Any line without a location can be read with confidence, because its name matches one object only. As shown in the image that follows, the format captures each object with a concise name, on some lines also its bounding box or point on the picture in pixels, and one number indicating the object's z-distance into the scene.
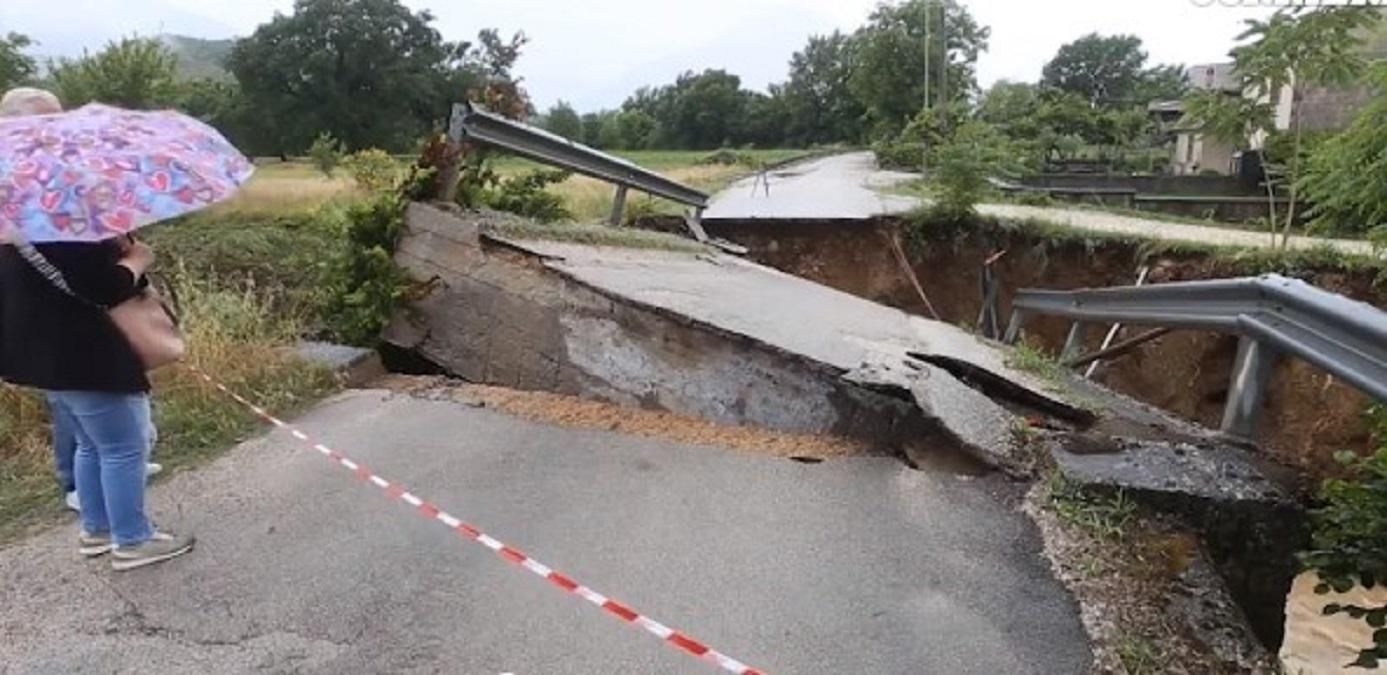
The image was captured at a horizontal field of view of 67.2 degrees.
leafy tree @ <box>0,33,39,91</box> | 27.14
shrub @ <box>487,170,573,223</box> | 8.90
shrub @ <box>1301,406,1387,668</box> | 2.90
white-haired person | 3.73
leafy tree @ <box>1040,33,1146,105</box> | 115.31
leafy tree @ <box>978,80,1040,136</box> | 36.69
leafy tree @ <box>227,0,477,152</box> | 68.75
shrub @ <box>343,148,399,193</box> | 7.98
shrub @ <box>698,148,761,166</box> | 42.94
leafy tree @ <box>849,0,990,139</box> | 49.00
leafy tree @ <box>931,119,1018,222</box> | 14.59
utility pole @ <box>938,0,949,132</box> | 34.81
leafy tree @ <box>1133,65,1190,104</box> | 87.88
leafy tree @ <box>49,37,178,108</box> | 22.84
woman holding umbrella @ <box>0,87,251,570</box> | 3.33
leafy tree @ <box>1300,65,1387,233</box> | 6.32
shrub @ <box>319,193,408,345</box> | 6.89
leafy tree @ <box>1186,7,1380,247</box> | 11.14
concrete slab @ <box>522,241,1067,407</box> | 5.75
